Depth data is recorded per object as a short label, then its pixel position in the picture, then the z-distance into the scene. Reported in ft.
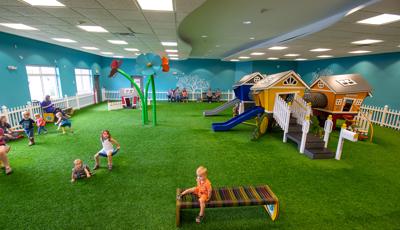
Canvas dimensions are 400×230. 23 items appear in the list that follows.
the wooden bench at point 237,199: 9.08
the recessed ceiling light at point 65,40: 26.86
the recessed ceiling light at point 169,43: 27.67
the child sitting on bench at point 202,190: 8.98
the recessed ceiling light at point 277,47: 27.72
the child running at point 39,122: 21.68
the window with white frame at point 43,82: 28.84
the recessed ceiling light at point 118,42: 27.30
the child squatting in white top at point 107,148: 14.04
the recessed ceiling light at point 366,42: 21.32
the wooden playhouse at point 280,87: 22.61
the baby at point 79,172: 12.73
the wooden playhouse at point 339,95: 23.57
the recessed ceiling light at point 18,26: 18.90
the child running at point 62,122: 22.57
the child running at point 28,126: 18.76
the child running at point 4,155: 13.42
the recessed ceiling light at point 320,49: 28.69
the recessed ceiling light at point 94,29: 19.49
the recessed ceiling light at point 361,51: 29.79
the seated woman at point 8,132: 17.43
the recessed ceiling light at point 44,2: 12.81
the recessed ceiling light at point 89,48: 34.49
